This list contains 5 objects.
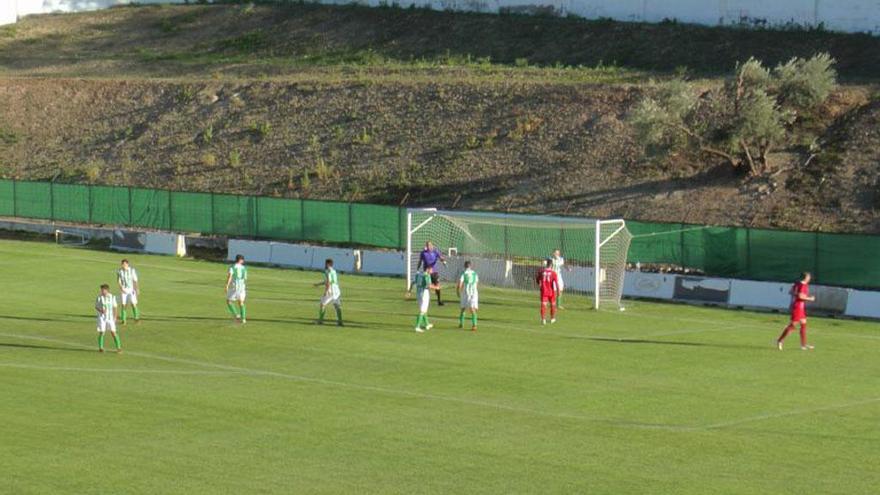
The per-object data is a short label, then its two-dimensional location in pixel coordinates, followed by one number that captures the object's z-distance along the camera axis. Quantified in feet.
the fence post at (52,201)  227.81
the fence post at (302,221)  200.54
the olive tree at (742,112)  199.11
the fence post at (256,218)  204.88
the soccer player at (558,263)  141.59
